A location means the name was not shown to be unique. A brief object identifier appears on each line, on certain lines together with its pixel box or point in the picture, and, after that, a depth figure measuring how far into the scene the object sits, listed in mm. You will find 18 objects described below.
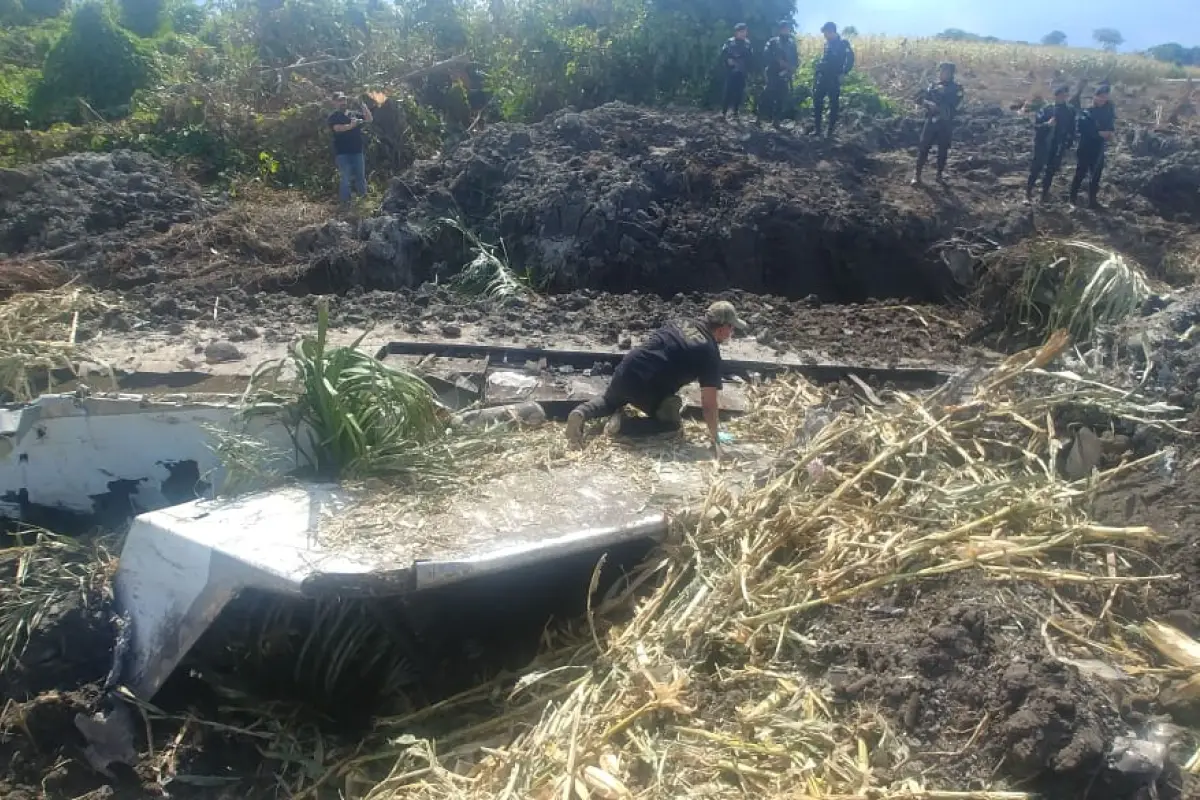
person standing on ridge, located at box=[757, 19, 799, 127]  14172
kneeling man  5844
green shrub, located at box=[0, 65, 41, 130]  16156
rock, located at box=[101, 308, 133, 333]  8203
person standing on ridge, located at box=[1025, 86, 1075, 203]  11406
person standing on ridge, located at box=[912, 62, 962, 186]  11469
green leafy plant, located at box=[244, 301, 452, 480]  4766
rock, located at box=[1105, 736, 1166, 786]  2953
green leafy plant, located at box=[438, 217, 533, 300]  9742
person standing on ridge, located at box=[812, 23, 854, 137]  12828
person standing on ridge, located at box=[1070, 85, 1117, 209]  11359
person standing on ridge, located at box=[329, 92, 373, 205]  11758
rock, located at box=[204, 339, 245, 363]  7465
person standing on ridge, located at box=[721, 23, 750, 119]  13500
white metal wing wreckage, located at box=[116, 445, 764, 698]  3939
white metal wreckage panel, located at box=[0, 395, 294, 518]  5219
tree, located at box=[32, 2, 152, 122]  17078
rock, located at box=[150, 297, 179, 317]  8555
